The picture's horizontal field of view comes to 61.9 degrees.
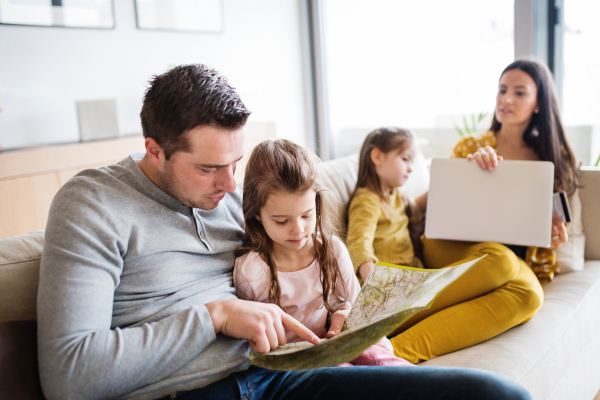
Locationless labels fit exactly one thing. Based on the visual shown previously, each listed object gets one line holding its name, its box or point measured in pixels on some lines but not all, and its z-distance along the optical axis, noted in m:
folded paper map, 0.86
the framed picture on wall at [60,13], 2.71
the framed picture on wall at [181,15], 3.31
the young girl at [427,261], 1.49
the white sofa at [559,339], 1.39
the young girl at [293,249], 1.24
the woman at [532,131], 2.02
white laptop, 1.71
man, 0.92
